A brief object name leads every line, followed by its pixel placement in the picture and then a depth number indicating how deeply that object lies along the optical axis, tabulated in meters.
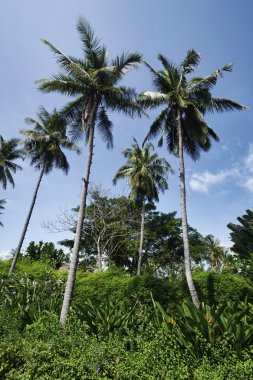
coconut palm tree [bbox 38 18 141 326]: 12.32
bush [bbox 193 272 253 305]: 12.84
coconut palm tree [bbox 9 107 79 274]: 21.90
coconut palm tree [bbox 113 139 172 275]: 25.69
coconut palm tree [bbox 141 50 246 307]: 14.72
